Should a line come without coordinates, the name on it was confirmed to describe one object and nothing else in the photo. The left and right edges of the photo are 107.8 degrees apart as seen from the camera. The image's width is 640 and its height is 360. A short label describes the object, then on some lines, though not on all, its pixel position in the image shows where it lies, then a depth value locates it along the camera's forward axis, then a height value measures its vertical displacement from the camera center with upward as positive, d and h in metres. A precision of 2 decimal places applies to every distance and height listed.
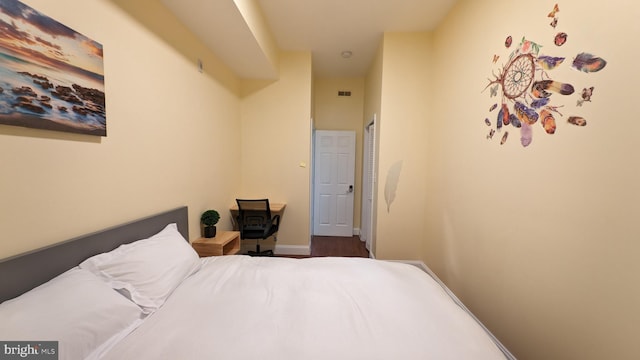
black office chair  3.07 -0.79
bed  0.91 -0.77
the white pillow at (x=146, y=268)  1.19 -0.62
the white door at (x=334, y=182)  4.63 -0.39
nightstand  2.29 -0.83
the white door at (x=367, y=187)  3.76 -0.43
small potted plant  2.41 -0.63
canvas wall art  0.95 +0.38
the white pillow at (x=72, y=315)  0.79 -0.59
